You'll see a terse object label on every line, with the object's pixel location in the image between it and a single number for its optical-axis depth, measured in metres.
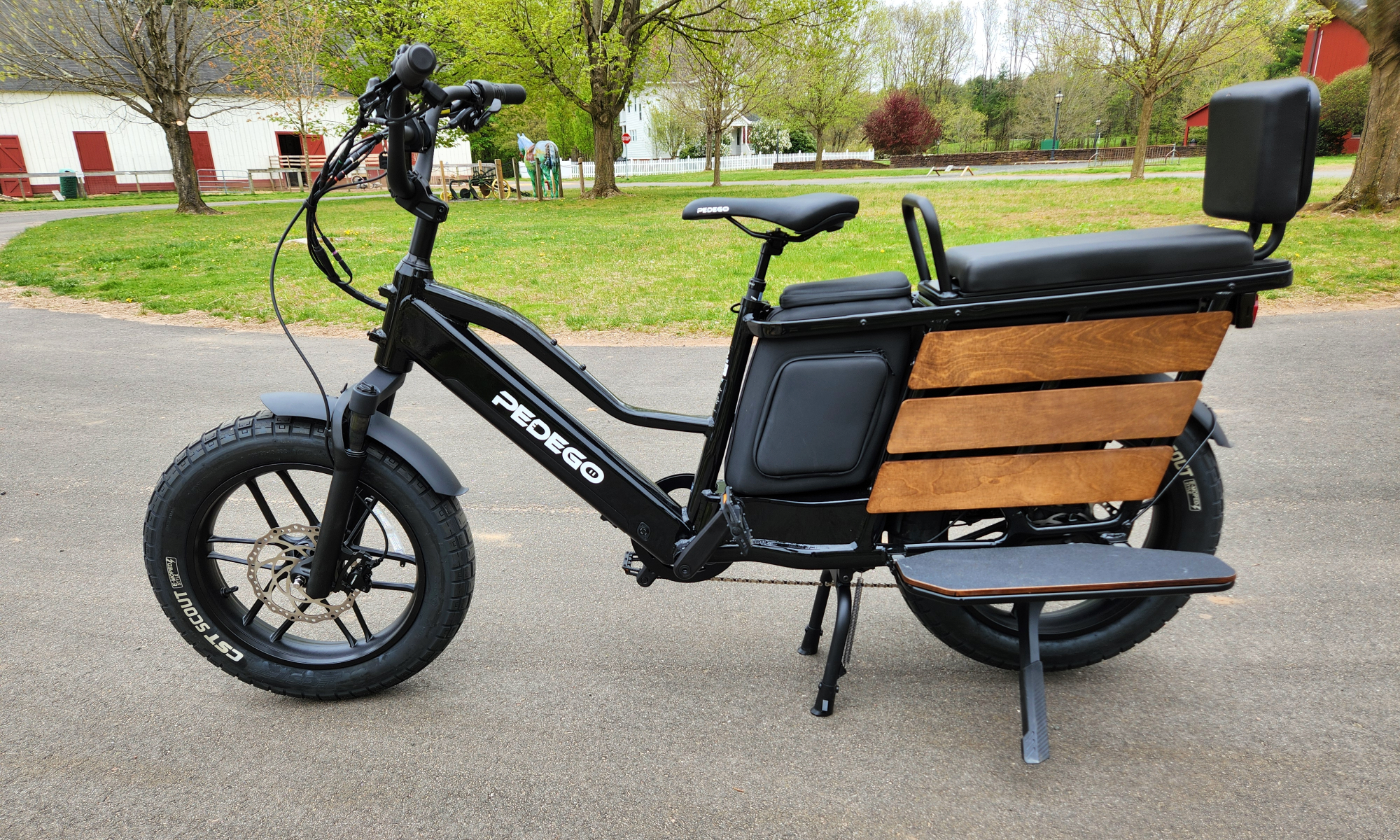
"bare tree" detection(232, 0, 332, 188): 22.50
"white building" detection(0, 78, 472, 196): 33.34
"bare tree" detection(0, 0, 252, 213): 18.34
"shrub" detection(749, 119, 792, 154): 53.62
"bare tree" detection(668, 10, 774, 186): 22.75
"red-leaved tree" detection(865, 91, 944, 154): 48.78
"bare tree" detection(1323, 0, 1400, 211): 11.39
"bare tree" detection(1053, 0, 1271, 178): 20.45
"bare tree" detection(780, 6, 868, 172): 39.16
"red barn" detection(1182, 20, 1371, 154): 37.28
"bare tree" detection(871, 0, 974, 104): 57.34
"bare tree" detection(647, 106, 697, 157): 51.78
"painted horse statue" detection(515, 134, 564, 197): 25.31
